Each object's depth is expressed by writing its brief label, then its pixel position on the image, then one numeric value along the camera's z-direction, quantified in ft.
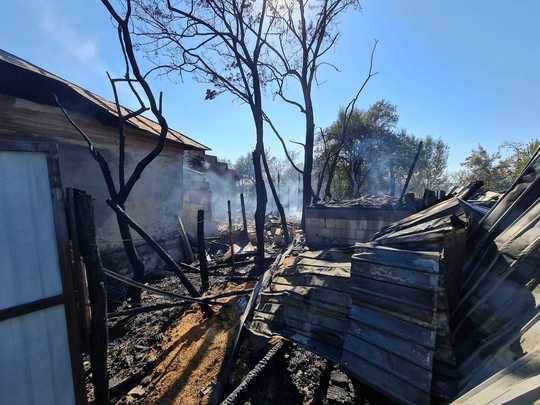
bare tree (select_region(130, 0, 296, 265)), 29.68
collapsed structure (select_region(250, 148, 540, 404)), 6.70
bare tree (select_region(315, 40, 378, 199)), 45.10
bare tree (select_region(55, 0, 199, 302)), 21.53
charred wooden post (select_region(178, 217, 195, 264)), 35.94
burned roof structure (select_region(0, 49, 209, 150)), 20.03
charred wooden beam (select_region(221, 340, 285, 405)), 9.47
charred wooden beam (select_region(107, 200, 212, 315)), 17.30
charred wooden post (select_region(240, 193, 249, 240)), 43.60
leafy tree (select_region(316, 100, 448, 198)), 80.18
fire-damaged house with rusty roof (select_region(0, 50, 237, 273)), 20.72
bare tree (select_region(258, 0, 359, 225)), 40.88
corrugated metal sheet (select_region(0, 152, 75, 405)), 6.61
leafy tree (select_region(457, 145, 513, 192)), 76.35
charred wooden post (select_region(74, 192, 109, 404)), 8.96
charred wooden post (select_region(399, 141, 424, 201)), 24.64
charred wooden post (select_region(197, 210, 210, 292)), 21.94
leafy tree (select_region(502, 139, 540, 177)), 65.81
